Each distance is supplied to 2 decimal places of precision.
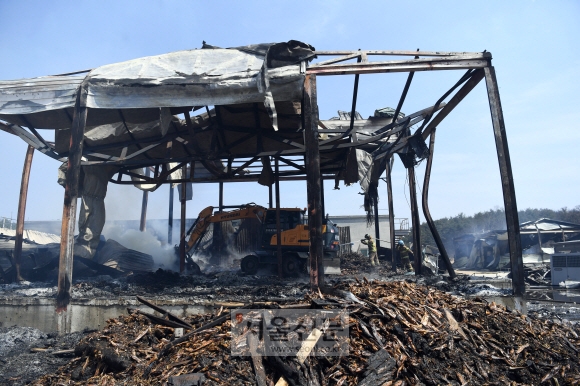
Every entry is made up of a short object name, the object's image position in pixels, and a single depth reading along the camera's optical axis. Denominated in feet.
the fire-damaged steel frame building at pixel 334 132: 24.47
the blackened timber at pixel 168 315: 18.41
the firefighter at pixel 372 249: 58.75
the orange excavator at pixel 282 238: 46.88
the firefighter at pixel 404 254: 52.80
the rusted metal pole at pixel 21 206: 38.58
